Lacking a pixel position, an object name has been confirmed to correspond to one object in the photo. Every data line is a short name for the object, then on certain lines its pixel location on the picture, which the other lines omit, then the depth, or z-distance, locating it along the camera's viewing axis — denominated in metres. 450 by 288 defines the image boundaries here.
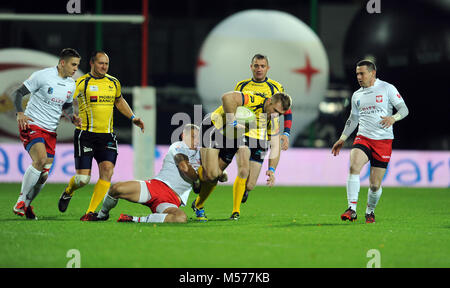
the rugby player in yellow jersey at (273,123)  17.87
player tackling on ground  16.17
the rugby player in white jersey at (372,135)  17.41
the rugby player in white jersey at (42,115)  16.83
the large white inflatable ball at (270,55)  33.56
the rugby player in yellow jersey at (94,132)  17.11
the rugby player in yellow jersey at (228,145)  16.75
